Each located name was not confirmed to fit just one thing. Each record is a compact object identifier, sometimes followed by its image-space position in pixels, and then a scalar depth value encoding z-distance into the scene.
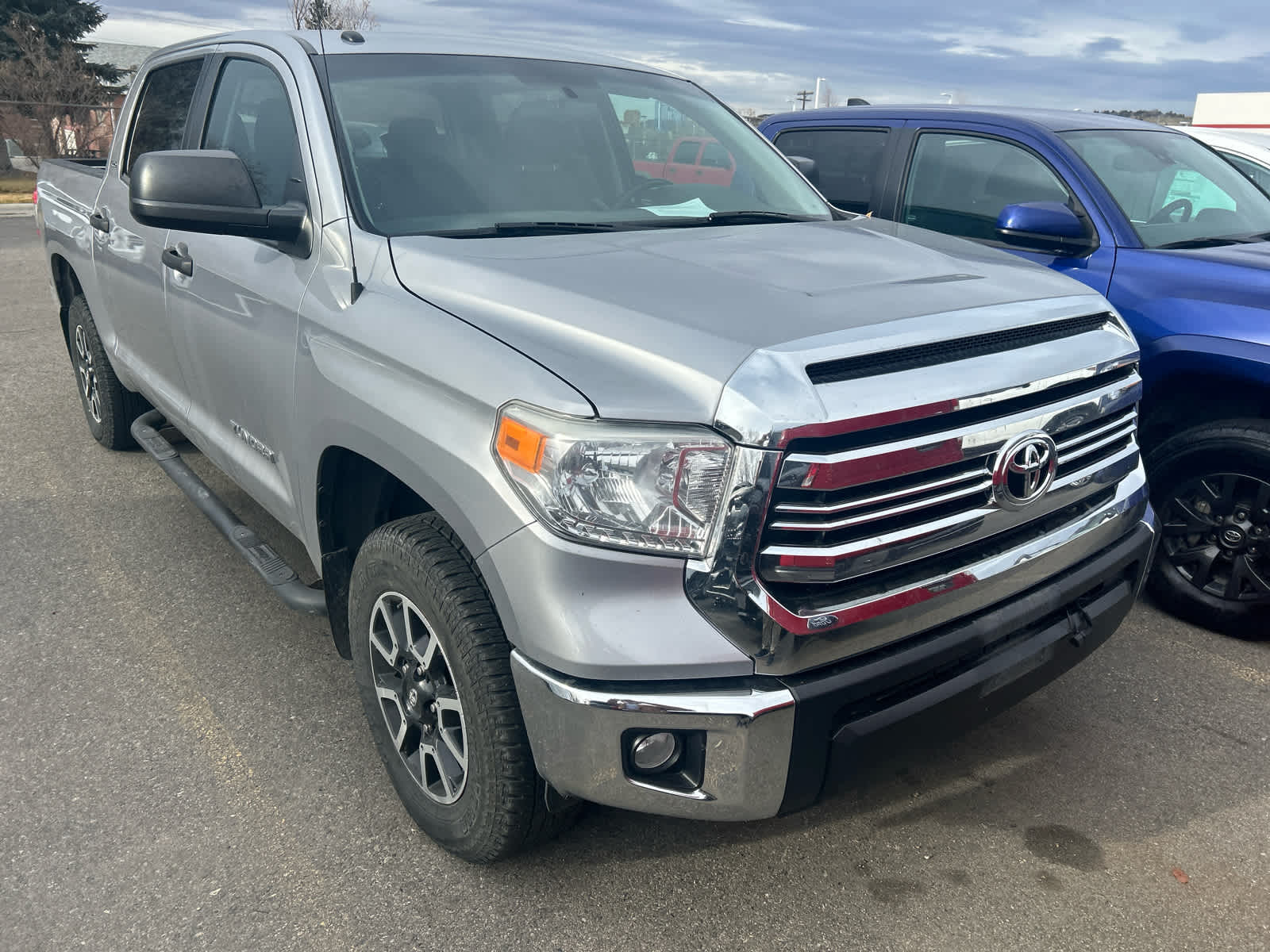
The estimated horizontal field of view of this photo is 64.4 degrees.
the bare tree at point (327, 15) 26.52
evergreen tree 29.76
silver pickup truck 1.82
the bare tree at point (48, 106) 25.61
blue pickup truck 3.41
